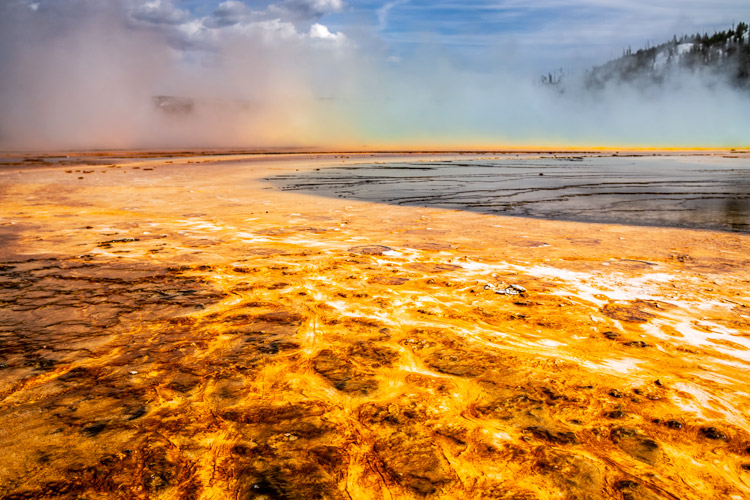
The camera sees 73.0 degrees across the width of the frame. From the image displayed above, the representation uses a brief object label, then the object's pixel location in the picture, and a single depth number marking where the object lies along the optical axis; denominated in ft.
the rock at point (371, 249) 19.30
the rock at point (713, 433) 7.57
